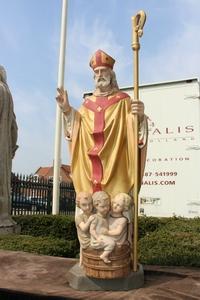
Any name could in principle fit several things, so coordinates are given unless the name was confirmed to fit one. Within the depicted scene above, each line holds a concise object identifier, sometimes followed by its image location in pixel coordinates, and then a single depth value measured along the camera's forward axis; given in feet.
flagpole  34.99
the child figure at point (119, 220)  11.84
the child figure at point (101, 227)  11.61
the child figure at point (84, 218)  12.03
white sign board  27.50
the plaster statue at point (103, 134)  12.87
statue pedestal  11.82
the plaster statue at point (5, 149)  21.91
